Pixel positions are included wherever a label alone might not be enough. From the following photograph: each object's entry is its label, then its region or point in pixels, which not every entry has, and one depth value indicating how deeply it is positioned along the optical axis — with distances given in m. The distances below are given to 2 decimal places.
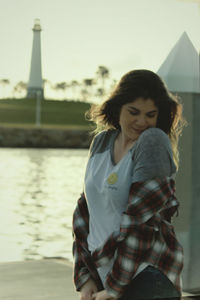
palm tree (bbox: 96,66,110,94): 94.88
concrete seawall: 31.56
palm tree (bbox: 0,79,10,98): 106.75
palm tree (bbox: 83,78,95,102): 100.31
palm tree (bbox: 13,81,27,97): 95.75
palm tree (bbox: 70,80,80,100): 101.88
